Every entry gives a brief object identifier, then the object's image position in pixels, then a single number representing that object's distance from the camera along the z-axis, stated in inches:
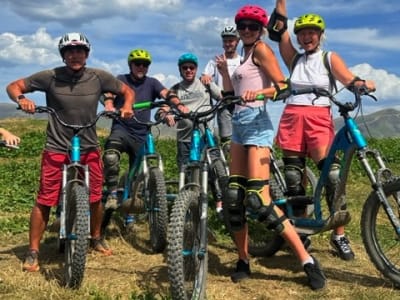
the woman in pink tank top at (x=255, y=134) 203.2
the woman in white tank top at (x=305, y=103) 236.2
